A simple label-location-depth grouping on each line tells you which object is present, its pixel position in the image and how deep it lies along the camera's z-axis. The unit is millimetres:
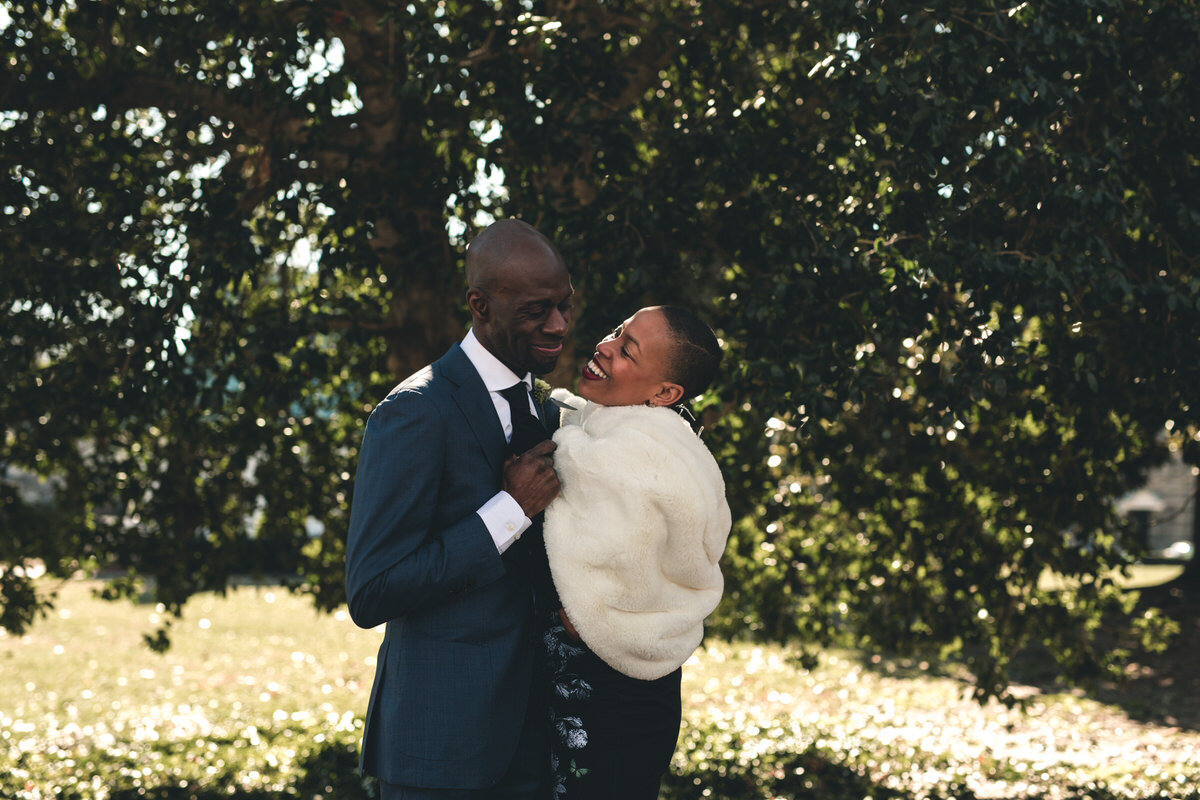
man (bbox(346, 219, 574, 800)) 2541
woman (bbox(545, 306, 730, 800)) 2584
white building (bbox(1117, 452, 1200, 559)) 30625
